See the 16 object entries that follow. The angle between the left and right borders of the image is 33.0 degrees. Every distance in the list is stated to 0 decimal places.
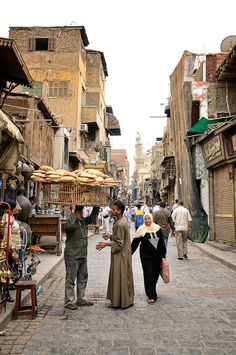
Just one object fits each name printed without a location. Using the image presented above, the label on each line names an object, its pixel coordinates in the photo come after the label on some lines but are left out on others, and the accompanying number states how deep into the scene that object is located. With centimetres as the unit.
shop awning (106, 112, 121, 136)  5141
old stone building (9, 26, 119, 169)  3253
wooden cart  1252
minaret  14399
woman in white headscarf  725
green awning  1627
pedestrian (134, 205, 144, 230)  2023
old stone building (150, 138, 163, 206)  5762
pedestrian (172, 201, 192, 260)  1262
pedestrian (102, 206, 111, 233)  2262
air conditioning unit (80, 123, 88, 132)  3406
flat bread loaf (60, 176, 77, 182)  612
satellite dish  2094
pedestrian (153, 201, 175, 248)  1215
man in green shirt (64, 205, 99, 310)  650
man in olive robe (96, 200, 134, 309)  655
